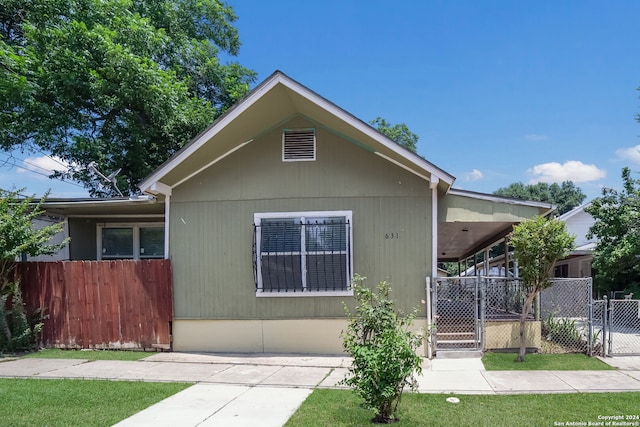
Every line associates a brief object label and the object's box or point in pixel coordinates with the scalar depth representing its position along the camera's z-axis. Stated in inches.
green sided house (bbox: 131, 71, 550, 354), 320.5
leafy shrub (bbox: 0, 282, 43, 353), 322.3
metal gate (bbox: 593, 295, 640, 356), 303.7
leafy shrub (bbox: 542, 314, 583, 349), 317.4
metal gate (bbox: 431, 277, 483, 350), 311.7
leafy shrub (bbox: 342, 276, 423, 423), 168.1
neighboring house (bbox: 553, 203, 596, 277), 698.4
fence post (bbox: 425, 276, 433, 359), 313.1
